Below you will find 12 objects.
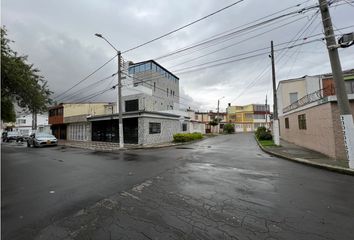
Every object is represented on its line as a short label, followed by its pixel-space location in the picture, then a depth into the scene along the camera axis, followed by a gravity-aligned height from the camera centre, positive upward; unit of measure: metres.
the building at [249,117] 65.50 +3.94
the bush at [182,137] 24.18 -0.75
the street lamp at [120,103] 18.45 +2.78
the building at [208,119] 52.68 +3.21
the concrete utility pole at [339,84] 7.86 +1.74
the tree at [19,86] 10.59 +3.05
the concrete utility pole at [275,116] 17.40 +1.12
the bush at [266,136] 25.35 -0.96
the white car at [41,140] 21.95 -0.54
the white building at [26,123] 56.28 +3.78
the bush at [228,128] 52.66 +0.42
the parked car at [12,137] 36.70 -0.18
